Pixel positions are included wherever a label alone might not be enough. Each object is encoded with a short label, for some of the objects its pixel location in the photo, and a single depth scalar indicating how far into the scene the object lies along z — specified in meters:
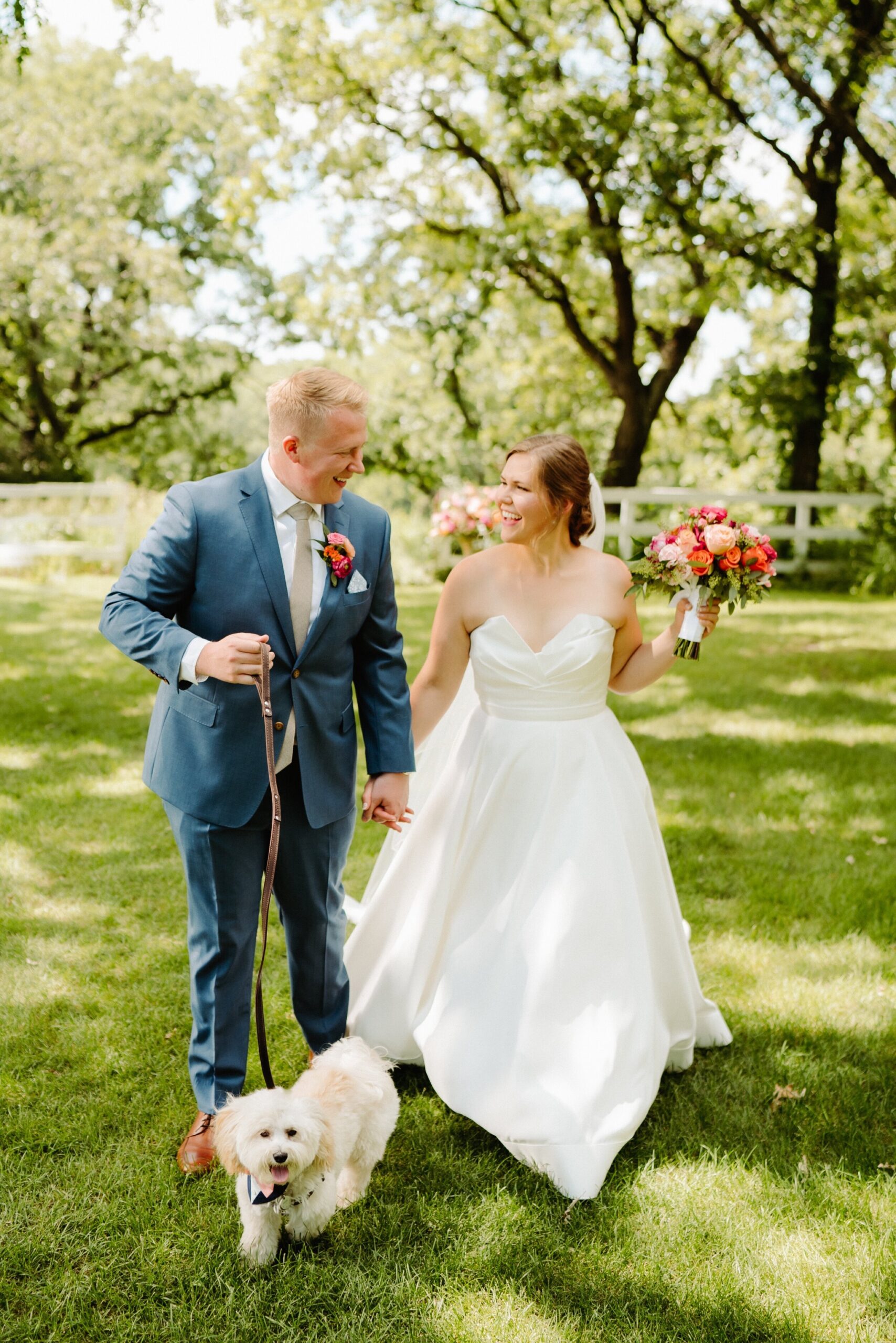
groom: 2.82
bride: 3.29
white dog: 2.46
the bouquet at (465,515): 5.97
